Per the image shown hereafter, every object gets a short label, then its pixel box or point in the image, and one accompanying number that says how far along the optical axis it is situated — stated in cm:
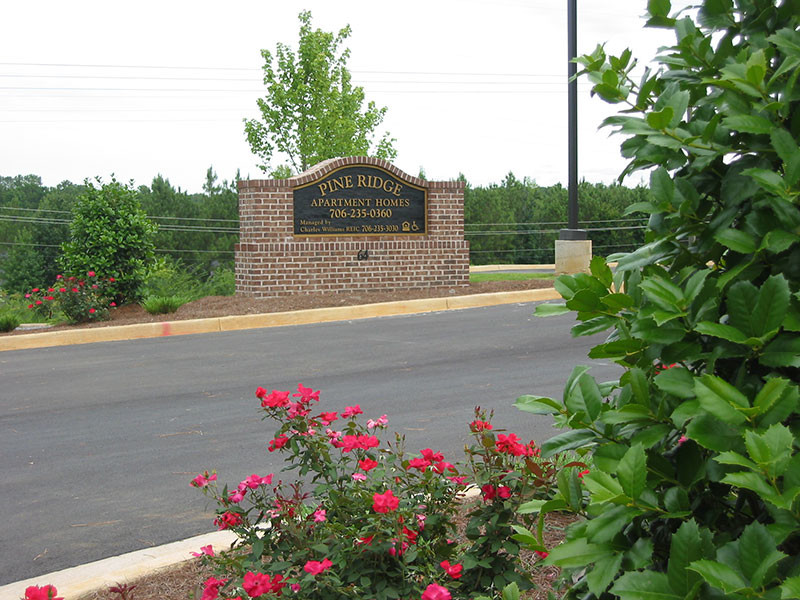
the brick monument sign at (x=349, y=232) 1611
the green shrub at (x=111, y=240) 1540
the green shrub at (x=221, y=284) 2244
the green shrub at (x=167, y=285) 1622
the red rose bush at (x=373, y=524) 275
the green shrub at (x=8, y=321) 1319
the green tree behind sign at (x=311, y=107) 2842
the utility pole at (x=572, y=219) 1692
